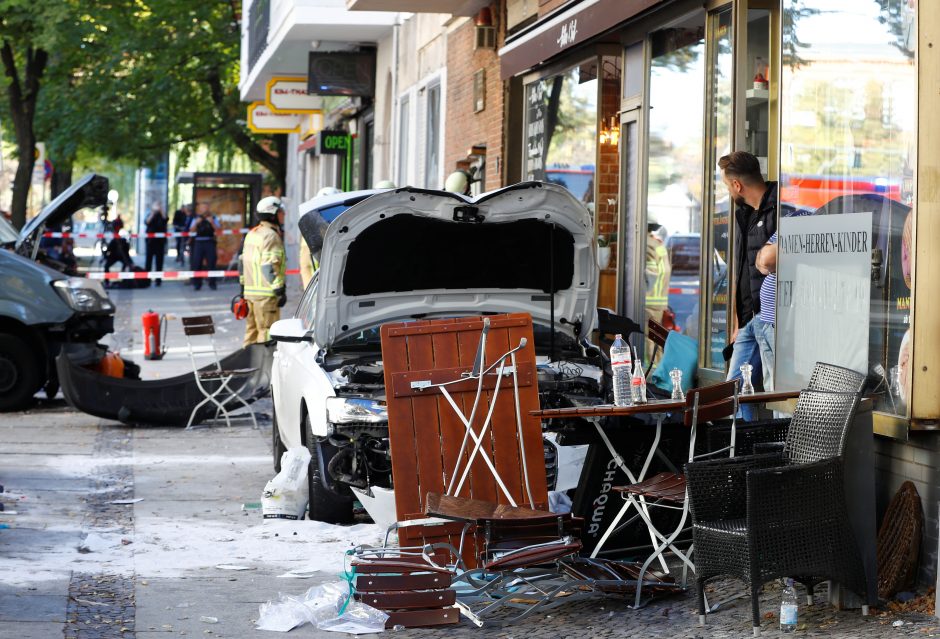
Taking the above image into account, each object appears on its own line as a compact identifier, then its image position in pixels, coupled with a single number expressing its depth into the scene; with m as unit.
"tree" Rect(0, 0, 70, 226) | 33.00
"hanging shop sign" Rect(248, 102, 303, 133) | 31.69
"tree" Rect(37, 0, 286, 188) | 36.44
